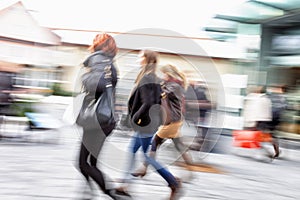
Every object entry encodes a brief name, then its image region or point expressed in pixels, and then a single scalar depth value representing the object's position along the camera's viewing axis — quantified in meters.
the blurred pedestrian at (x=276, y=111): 10.66
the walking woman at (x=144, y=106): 4.90
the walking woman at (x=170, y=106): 5.62
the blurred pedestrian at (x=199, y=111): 8.69
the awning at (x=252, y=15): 14.54
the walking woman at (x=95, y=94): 4.50
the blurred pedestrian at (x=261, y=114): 10.49
